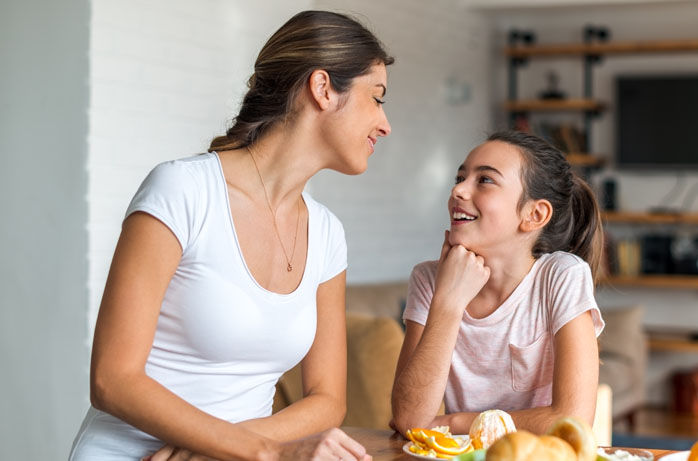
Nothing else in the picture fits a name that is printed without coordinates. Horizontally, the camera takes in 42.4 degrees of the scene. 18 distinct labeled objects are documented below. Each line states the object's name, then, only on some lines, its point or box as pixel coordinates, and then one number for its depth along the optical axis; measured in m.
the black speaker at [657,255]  5.90
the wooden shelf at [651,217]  5.75
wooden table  1.26
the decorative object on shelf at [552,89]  6.30
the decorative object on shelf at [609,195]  6.09
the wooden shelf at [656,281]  5.73
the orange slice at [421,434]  1.24
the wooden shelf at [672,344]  5.67
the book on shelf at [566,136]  6.16
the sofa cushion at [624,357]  4.67
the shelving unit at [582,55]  5.96
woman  1.26
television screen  5.91
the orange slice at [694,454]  1.05
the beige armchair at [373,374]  2.59
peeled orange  1.18
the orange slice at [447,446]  1.18
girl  1.51
